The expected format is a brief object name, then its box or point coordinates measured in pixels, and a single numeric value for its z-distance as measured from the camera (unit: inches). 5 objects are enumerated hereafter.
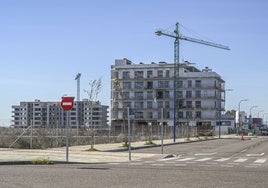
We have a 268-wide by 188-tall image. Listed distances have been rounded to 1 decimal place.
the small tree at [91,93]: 1494.8
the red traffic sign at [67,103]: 881.5
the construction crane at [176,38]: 4739.2
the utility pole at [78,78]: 1507.6
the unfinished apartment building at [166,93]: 5275.6
